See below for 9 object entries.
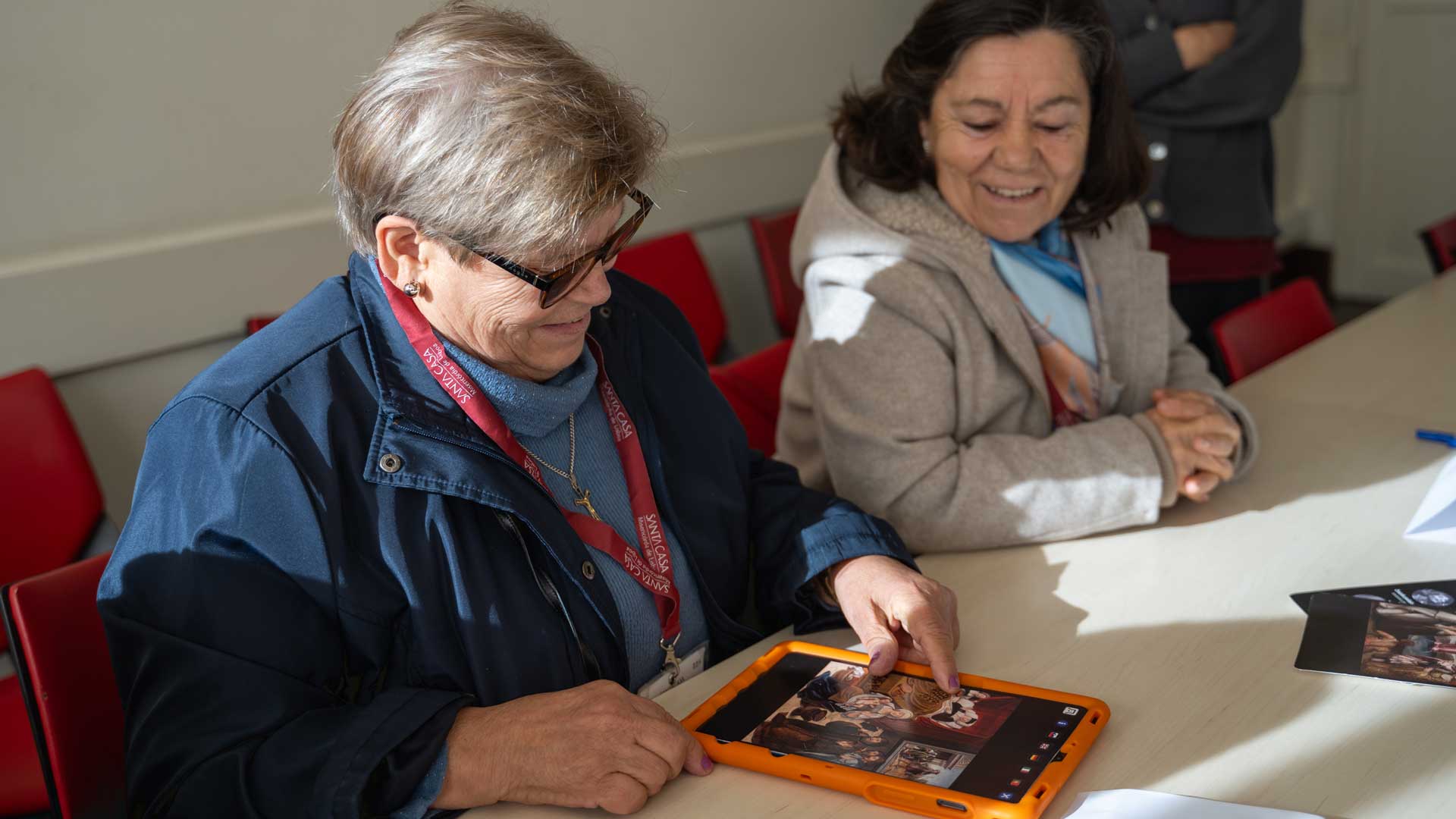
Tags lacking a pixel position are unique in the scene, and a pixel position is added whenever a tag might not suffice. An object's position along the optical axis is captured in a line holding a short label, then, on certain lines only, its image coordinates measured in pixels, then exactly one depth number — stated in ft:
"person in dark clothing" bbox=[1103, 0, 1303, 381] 10.30
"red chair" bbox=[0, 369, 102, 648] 7.22
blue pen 6.41
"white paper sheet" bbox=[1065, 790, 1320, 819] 3.50
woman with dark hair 5.69
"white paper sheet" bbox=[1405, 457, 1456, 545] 5.30
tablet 3.64
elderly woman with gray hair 3.73
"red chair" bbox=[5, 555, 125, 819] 4.33
